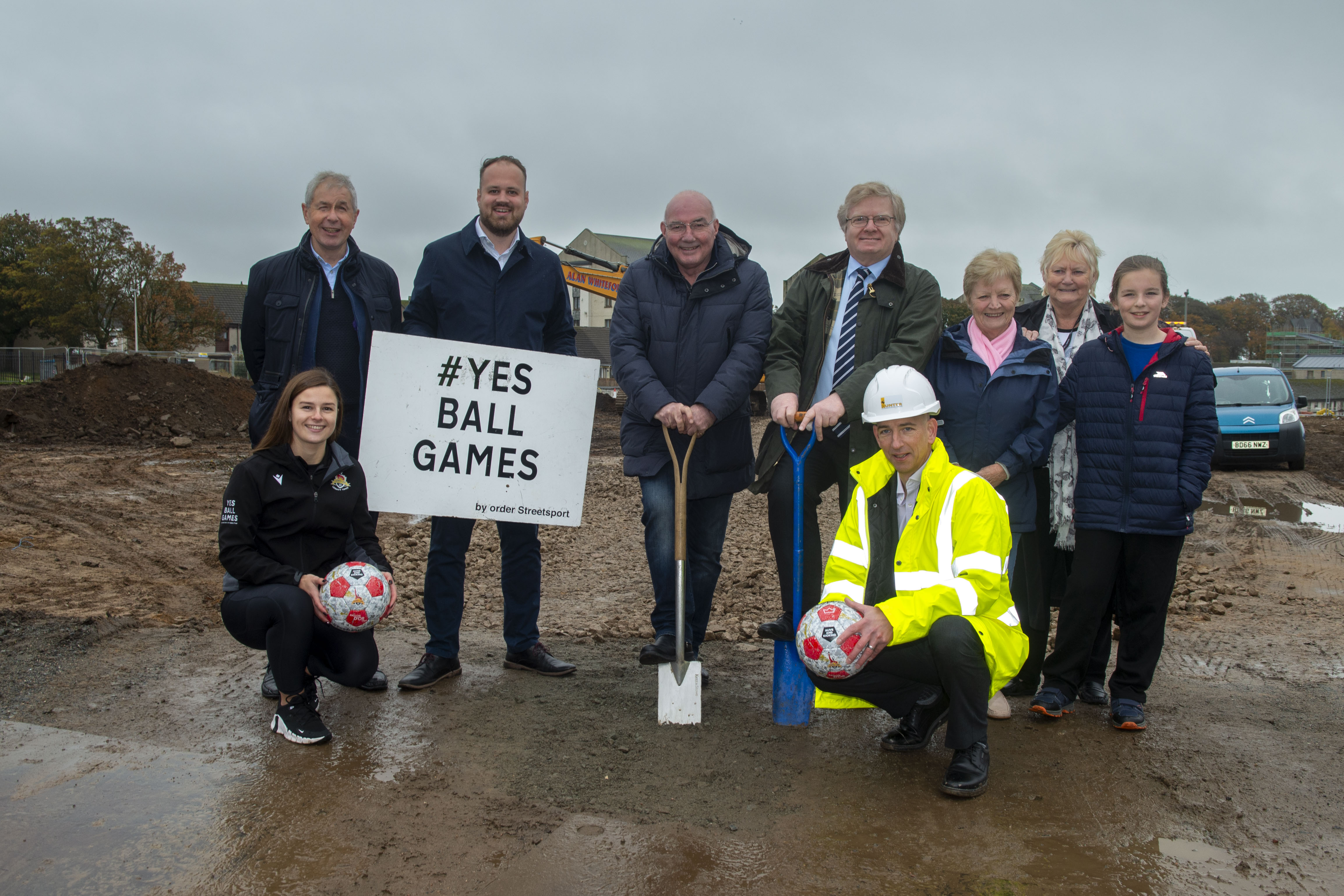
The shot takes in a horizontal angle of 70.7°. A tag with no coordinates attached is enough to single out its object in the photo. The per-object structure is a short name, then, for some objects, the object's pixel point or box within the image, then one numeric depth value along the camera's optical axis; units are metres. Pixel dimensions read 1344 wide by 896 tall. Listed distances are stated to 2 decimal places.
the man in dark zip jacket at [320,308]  4.46
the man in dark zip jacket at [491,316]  4.66
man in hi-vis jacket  3.46
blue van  15.38
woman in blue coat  4.21
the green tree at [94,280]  49.75
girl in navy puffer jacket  4.14
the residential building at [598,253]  70.50
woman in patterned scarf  4.45
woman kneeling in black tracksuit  3.90
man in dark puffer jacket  4.56
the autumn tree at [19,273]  49.59
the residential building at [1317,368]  80.31
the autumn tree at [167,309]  52.34
